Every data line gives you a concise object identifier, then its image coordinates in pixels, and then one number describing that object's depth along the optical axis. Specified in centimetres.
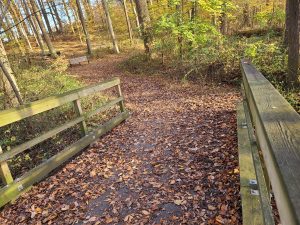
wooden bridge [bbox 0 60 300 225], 106
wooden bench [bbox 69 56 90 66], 1981
